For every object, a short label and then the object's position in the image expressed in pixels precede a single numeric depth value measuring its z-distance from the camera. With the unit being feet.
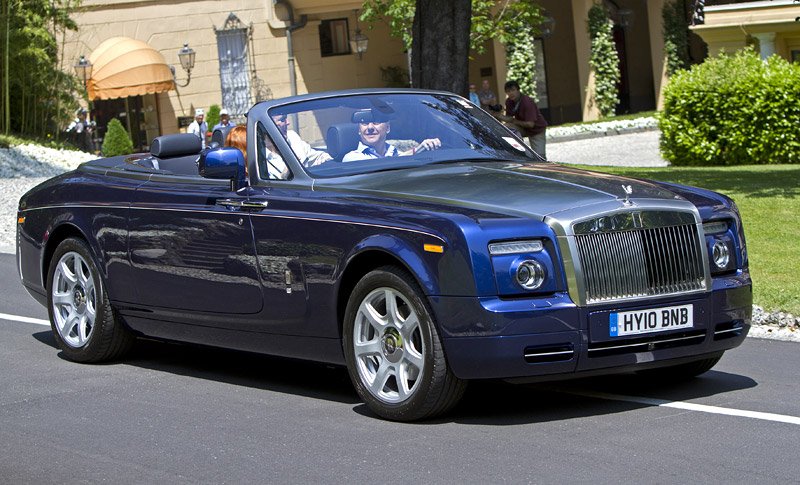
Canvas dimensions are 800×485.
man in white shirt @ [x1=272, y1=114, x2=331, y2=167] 25.95
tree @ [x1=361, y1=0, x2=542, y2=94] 119.96
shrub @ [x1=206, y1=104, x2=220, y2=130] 147.74
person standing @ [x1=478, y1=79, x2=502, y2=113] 121.29
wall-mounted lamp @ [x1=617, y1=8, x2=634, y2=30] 147.77
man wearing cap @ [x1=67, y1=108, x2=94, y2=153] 128.06
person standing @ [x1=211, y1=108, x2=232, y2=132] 101.25
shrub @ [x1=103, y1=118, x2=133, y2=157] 131.13
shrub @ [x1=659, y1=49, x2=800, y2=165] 81.20
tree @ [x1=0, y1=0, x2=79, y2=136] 111.55
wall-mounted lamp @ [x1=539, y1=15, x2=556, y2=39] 136.77
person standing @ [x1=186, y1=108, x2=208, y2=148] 122.31
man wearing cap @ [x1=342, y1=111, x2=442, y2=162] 26.25
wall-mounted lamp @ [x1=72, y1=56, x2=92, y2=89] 137.59
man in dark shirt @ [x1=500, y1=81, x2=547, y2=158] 72.49
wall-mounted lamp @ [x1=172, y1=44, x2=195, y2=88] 146.92
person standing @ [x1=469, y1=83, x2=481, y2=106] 117.69
